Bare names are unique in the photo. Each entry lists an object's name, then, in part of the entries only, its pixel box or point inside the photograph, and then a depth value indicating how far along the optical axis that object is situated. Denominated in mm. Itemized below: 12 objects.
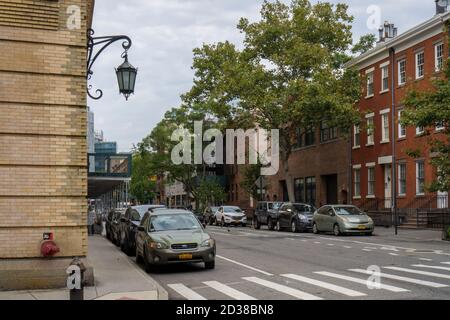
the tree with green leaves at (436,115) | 23531
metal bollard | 7363
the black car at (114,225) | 24941
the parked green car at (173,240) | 15133
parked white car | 45312
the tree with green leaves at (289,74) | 38938
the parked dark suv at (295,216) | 33938
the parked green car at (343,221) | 29219
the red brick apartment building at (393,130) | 35000
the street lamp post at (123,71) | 13500
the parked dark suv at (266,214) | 38447
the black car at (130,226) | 20734
